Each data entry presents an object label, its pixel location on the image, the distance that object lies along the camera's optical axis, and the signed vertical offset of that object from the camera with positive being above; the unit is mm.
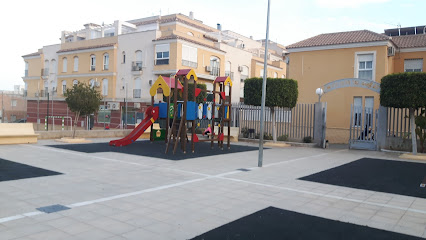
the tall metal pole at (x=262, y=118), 11117 -50
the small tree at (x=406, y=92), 14594 +1259
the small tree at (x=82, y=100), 17922 +648
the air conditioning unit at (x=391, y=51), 24000 +4806
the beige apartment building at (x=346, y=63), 23703 +4106
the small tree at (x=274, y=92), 19109 +1402
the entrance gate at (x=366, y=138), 18077 -1006
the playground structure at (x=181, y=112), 14402 +123
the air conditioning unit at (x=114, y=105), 36691 +860
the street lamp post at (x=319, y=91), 18766 +1481
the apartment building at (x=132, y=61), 34188 +5983
